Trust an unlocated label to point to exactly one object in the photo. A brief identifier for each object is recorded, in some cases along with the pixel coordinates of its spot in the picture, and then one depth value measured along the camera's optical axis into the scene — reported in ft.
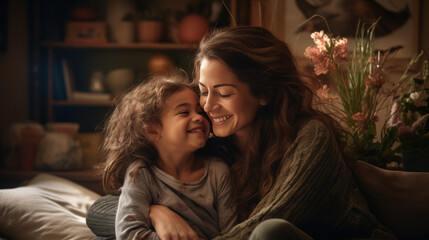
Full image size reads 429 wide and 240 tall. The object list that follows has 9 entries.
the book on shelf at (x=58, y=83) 12.01
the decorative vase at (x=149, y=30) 11.75
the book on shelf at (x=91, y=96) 11.90
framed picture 11.21
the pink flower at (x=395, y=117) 6.42
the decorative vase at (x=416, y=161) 5.93
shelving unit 11.75
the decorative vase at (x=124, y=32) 11.85
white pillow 6.15
